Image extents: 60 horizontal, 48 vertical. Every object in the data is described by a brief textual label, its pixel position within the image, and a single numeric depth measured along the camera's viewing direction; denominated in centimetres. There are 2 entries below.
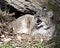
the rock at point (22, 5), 759
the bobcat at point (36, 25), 668
